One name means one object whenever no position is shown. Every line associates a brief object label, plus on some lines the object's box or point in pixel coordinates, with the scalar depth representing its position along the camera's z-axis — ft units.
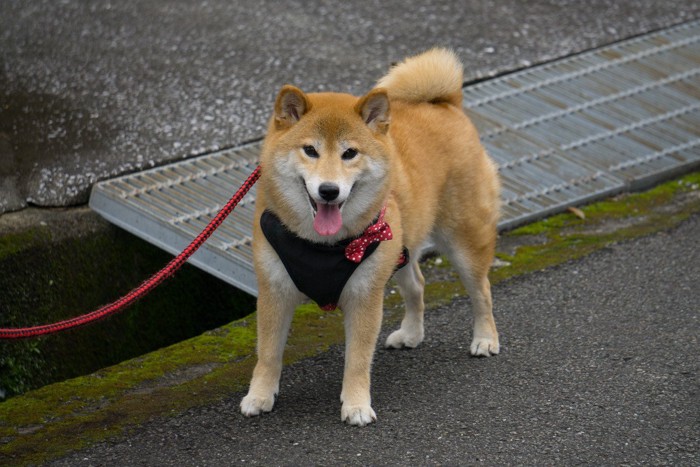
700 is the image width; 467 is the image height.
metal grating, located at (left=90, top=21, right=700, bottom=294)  32.37
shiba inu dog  23.38
